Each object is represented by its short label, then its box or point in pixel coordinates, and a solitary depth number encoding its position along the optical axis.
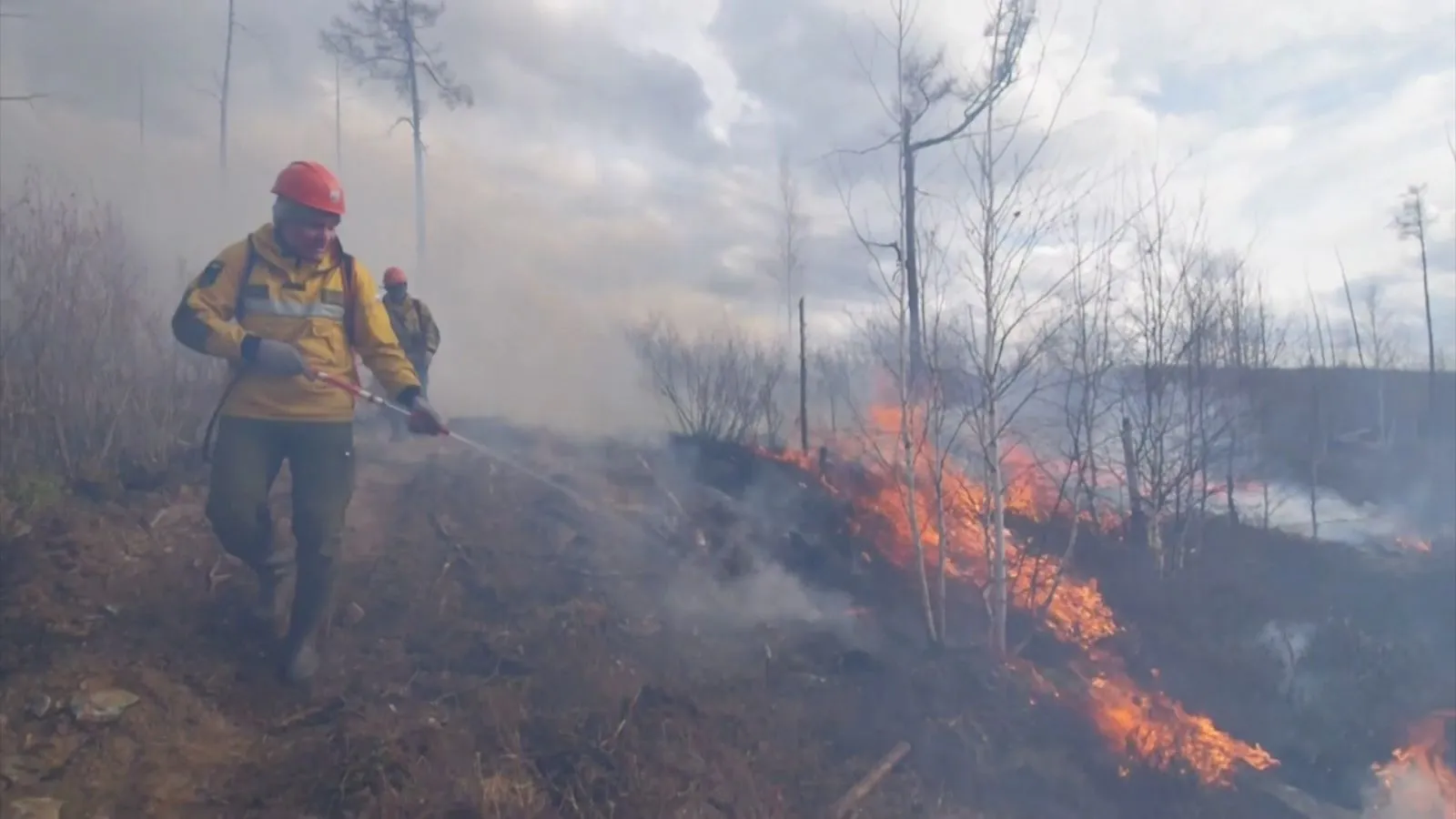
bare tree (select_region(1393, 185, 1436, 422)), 21.50
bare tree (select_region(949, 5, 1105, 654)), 7.57
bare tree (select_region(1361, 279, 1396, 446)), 20.70
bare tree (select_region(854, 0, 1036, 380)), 8.00
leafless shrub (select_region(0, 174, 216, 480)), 5.55
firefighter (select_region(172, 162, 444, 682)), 4.71
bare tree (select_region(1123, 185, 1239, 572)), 11.27
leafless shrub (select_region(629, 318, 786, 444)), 9.80
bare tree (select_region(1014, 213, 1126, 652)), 9.83
